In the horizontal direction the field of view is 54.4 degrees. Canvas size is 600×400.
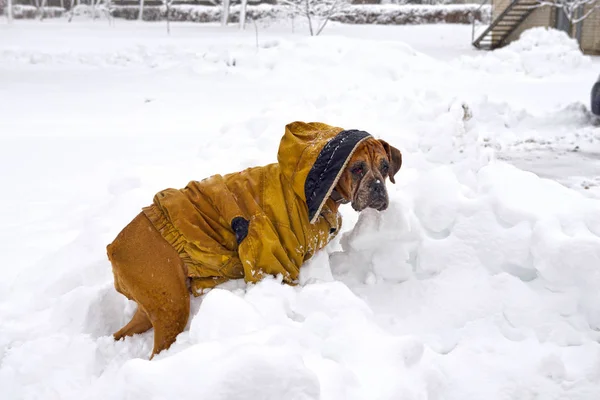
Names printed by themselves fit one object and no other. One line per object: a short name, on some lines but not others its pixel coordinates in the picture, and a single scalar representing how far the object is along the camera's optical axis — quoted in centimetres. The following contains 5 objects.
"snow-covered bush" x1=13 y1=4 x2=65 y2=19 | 3159
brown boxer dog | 281
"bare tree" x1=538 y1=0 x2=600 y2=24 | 1830
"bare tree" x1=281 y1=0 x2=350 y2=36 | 2131
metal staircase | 2148
